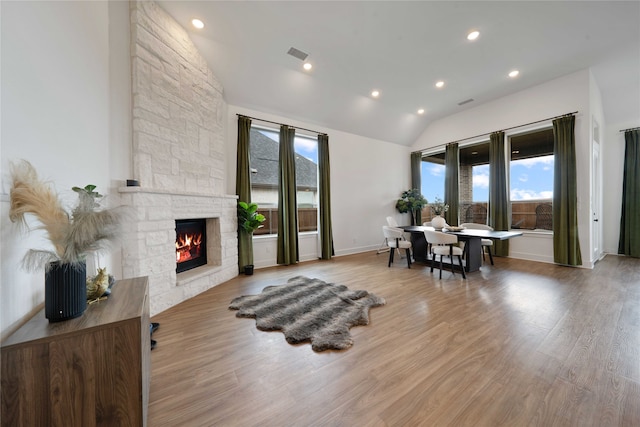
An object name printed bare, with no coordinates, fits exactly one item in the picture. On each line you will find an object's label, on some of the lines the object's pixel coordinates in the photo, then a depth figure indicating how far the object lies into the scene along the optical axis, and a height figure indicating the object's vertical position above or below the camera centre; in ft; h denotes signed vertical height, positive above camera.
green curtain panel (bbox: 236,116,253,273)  13.50 +2.12
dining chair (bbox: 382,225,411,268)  14.13 -1.86
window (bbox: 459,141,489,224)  18.15 +2.53
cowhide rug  6.54 -3.64
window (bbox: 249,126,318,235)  15.07 +3.16
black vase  3.31 -1.15
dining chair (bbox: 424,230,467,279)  11.38 -1.61
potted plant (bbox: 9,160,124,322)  3.27 -0.25
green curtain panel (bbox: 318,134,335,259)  17.21 +1.36
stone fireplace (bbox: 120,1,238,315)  8.13 +2.78
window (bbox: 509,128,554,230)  15.44 +2.30
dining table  11.73 -2.00
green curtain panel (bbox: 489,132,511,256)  16.26 +1.66
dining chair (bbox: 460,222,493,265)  14.43 -1.15
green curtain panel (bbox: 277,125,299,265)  15.20 +0.91
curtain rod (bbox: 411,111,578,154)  13.98 +6.17
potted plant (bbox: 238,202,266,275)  12.84 -0.21
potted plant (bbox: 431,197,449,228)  14.65 -0.51
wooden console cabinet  2.78 -2.13
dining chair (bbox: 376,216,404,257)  18.57 -3.05
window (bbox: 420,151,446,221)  21.42 +3.56
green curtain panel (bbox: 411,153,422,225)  22.58 +4.04
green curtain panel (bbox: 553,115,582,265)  13.51 +0.94
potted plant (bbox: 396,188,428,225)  21.40 +1.08
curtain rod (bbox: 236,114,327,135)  13.91 +6.47
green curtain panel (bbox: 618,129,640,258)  15.42 +0.96
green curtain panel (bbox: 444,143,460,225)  19.07 +2.70
